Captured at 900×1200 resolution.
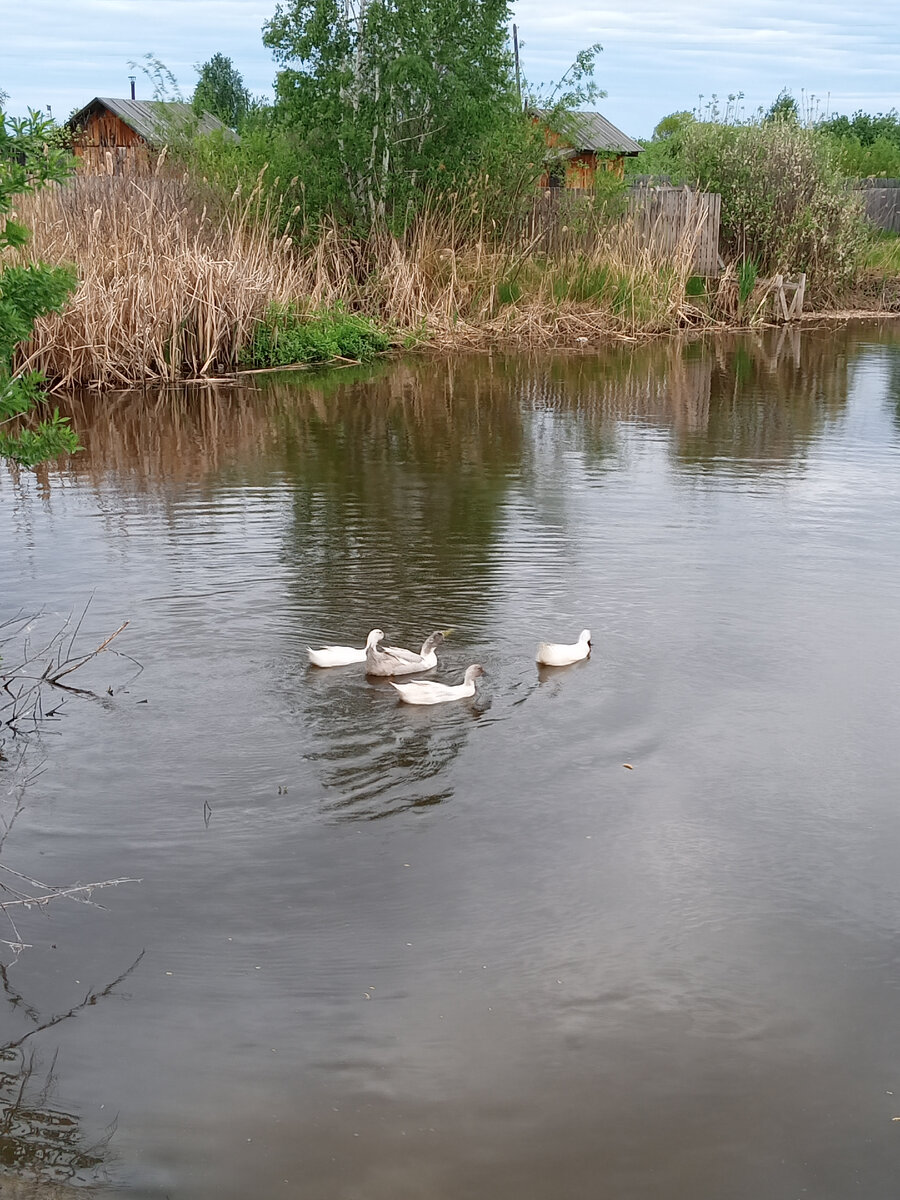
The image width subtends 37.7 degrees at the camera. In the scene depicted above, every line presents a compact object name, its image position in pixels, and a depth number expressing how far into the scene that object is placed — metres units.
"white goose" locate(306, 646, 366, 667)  6.59
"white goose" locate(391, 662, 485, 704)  6.20
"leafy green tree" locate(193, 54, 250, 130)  23.03
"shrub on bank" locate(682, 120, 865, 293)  25.62
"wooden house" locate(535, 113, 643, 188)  23.84
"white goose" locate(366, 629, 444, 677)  6.46
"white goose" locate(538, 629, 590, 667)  6.56
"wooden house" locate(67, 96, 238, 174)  18.19
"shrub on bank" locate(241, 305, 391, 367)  17.80
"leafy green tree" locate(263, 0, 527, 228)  19.98
